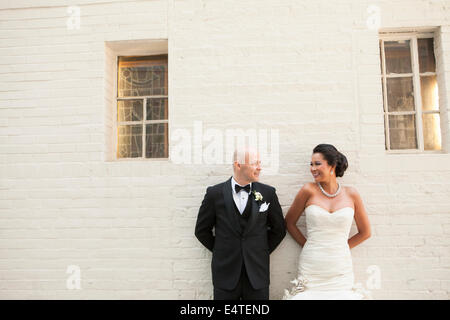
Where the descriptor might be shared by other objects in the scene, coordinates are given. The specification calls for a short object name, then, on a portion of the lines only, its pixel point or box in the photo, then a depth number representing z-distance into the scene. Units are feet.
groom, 9.91
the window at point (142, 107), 12.76
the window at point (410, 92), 12.00
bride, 10.05
